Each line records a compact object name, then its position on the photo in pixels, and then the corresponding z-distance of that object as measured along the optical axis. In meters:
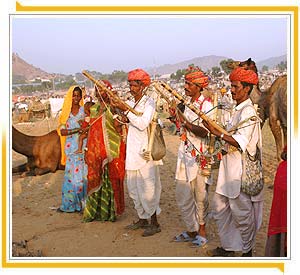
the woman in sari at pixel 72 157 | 6.79
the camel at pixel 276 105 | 9.09
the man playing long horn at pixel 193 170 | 4.98
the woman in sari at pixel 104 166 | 6.35
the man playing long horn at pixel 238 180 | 4.34
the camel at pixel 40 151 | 9.42
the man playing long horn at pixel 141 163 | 5.47
